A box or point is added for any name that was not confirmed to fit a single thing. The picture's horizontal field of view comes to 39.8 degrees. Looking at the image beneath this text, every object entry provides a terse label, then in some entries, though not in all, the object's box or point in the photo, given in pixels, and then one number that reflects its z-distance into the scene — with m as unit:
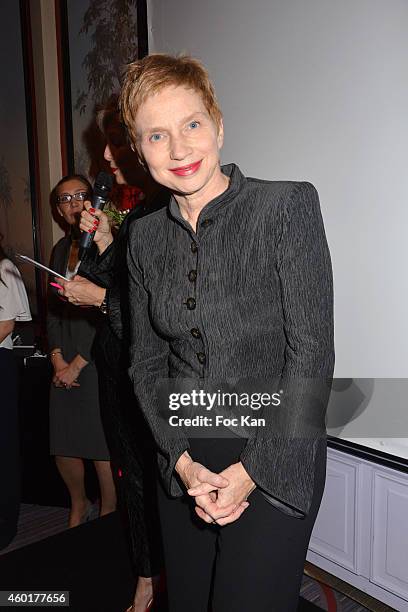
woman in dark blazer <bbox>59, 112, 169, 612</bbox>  1.80
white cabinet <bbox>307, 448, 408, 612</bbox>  1.90
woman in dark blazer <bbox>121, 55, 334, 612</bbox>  1.03
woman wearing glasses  2.66
